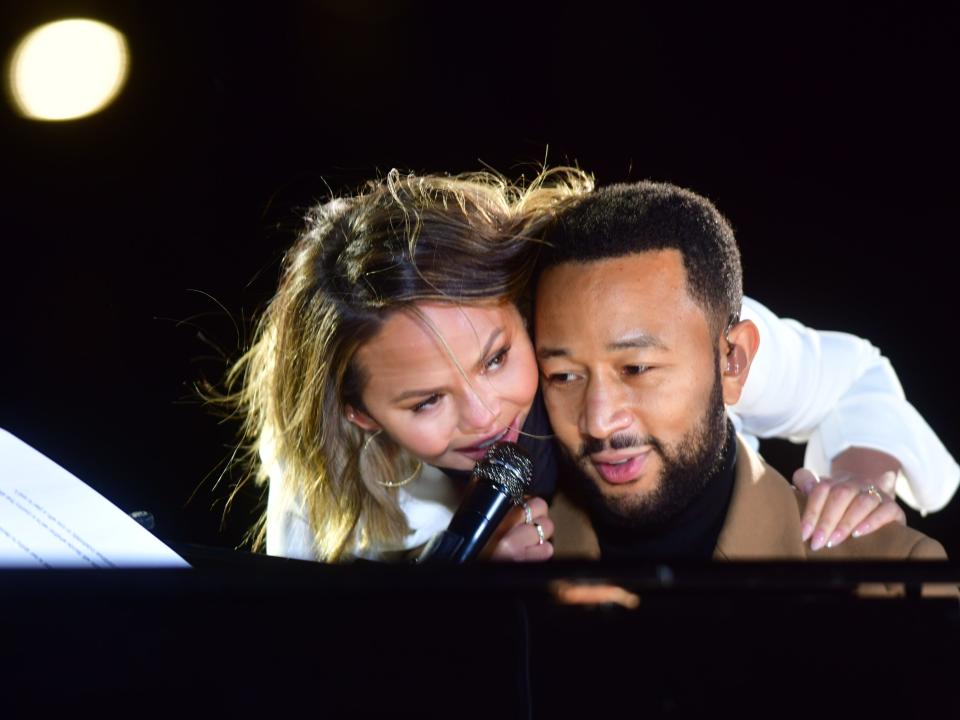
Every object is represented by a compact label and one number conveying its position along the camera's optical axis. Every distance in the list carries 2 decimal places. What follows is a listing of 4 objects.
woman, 3.88
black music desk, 3.60
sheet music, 3.61
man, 3.84
